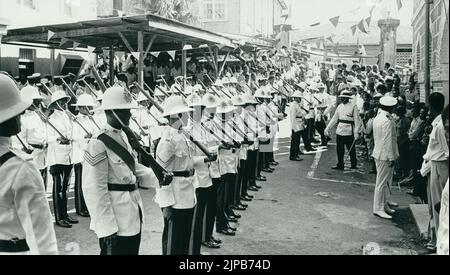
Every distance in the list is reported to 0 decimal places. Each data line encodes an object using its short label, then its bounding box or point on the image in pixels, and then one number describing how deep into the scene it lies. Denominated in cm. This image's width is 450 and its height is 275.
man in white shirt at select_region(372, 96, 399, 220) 806
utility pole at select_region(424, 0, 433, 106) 1044
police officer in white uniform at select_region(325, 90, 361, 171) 1217
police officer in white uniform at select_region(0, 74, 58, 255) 290
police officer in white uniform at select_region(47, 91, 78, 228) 757
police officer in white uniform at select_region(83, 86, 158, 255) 406
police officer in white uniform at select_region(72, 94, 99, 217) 809
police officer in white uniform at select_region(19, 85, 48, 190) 773
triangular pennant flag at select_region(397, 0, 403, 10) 1186
